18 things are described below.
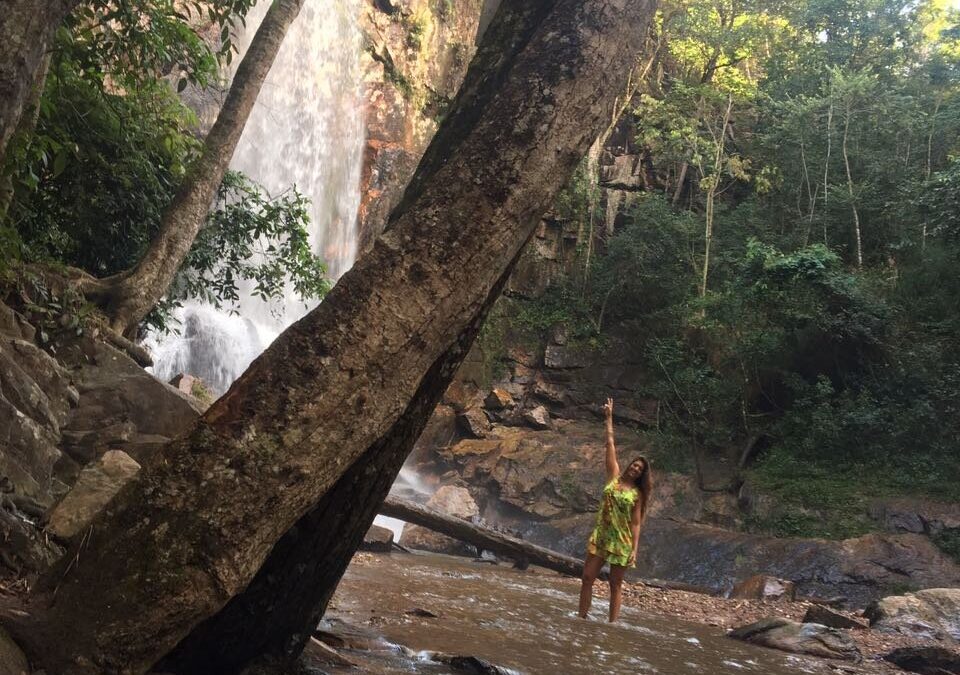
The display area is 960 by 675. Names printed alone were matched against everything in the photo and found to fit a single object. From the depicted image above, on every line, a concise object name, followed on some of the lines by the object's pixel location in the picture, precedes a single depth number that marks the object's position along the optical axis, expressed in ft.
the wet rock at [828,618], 29.50
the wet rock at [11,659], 7.72
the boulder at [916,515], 42.57
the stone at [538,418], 66.39
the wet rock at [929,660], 23.19
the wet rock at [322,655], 13.12
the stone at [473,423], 66.23
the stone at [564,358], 73.10
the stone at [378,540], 36.42
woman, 19.93
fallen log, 35.65
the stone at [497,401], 69.31
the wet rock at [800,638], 24.04
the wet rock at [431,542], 42.88
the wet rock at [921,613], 29.50
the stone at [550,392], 70.64
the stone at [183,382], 37.17
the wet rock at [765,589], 37.17
